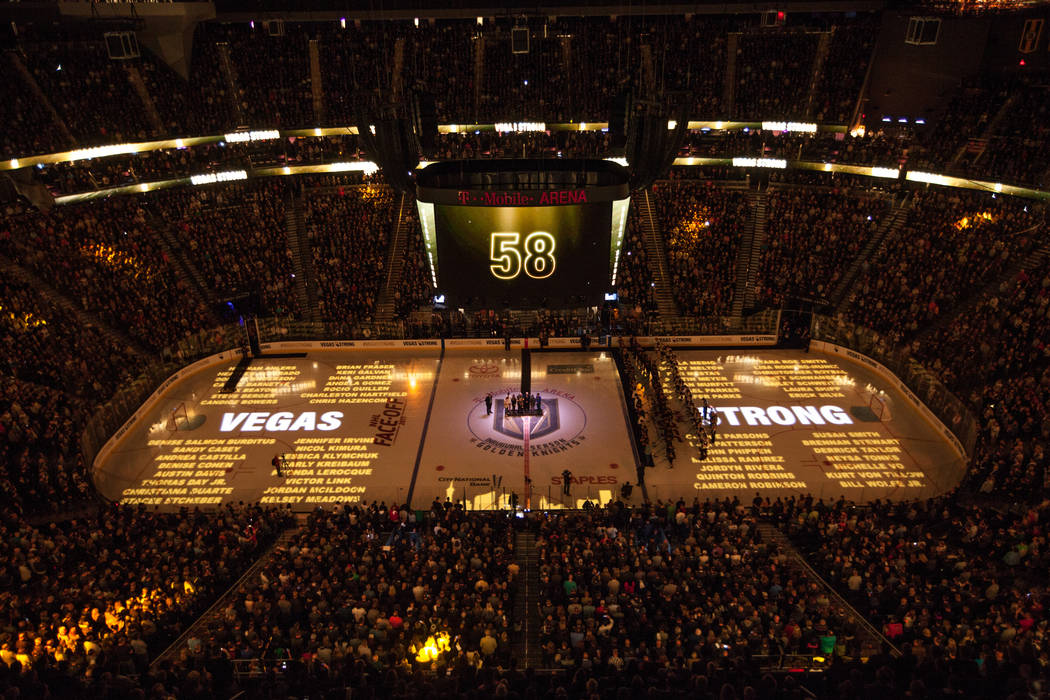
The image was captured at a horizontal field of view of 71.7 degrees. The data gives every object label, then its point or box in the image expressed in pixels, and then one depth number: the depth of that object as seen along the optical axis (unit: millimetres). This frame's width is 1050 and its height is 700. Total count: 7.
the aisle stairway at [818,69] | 40438
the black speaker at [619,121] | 35125
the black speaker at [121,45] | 29781
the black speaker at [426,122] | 34456
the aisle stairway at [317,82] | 42378
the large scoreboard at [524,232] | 25266
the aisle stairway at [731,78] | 41844
